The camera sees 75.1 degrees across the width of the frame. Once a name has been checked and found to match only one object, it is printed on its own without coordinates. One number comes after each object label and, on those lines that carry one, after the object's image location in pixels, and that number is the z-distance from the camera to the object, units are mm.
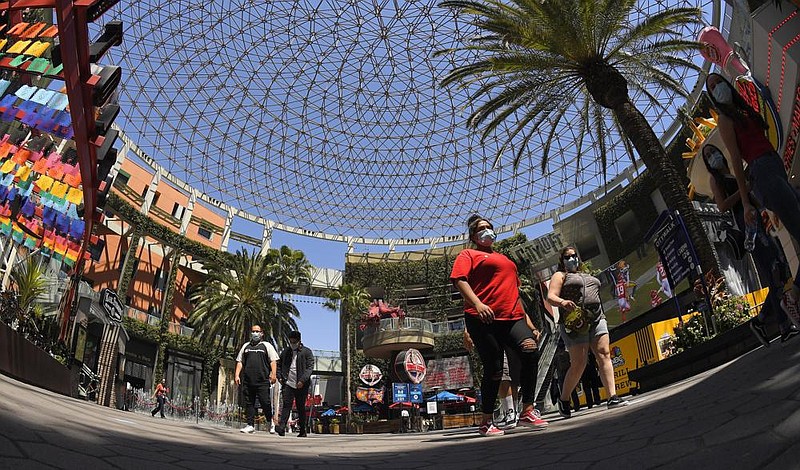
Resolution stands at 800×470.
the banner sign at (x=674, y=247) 11546
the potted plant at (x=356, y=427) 35288
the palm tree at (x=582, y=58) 12867
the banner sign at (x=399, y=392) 32125
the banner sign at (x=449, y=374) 45656
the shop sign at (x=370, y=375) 44094
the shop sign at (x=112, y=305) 21219
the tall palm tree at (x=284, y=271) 38844
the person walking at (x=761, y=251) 4449
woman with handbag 5645
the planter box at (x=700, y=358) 6977
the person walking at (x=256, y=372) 8531
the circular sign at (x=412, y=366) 33594
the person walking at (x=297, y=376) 9211
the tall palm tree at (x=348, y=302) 47906
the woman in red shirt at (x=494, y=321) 4938
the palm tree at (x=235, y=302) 36428
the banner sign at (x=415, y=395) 30339
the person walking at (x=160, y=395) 18897
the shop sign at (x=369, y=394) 44428
